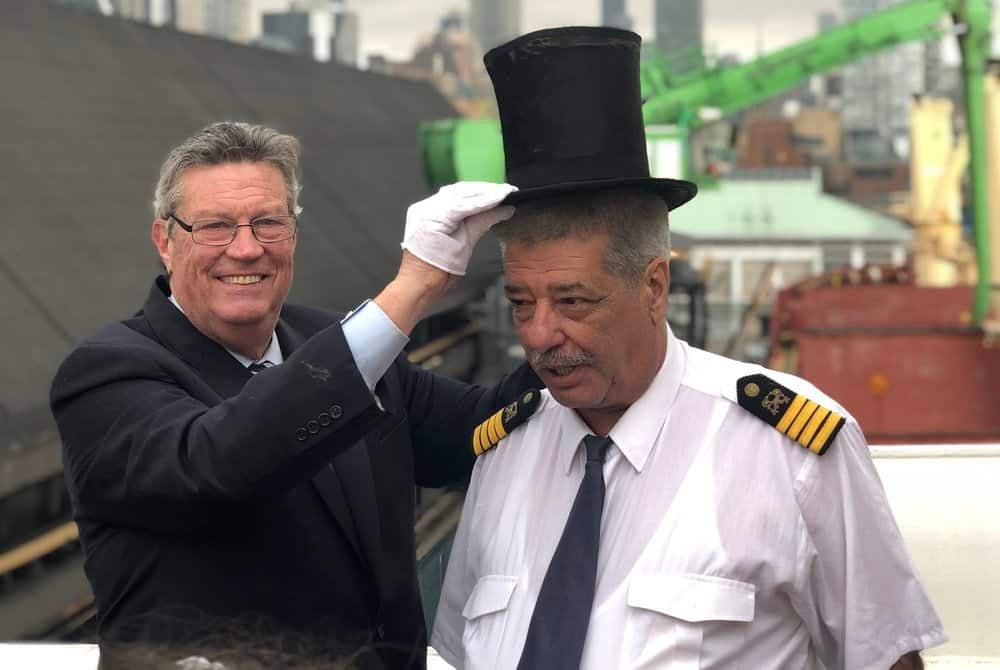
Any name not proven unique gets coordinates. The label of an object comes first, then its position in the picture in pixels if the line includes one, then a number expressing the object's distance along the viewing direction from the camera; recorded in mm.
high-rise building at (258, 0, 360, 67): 54250
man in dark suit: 2354
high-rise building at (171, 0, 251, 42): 53938
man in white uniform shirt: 2324
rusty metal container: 15484
